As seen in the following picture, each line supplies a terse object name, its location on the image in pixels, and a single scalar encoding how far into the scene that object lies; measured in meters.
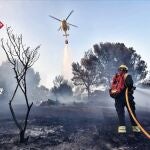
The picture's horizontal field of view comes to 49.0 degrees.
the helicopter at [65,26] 26.01
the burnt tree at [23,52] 7.56
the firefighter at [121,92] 6.41
